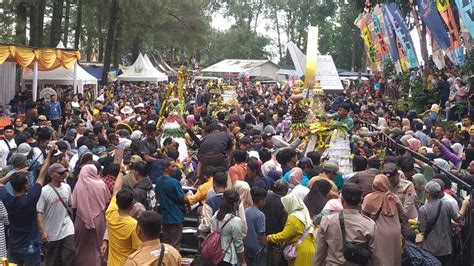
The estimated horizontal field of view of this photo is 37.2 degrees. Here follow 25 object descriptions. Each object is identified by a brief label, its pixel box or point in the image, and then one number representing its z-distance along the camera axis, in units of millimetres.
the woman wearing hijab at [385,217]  6434
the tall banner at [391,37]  28062
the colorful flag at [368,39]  33156
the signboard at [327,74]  24303
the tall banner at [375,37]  31522
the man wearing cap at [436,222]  7668
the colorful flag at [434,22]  21172
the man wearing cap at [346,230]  6027
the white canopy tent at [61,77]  26311
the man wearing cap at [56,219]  7965
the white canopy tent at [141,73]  40469
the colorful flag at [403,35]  26272
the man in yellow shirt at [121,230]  6512
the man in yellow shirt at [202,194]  8406
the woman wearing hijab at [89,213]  8280
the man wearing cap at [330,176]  7992
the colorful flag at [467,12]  17136
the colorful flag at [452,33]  19938
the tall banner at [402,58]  27359
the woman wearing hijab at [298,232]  7230
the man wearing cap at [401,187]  7824
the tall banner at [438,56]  23094
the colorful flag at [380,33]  29984
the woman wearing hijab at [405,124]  15406
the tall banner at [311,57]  17281
